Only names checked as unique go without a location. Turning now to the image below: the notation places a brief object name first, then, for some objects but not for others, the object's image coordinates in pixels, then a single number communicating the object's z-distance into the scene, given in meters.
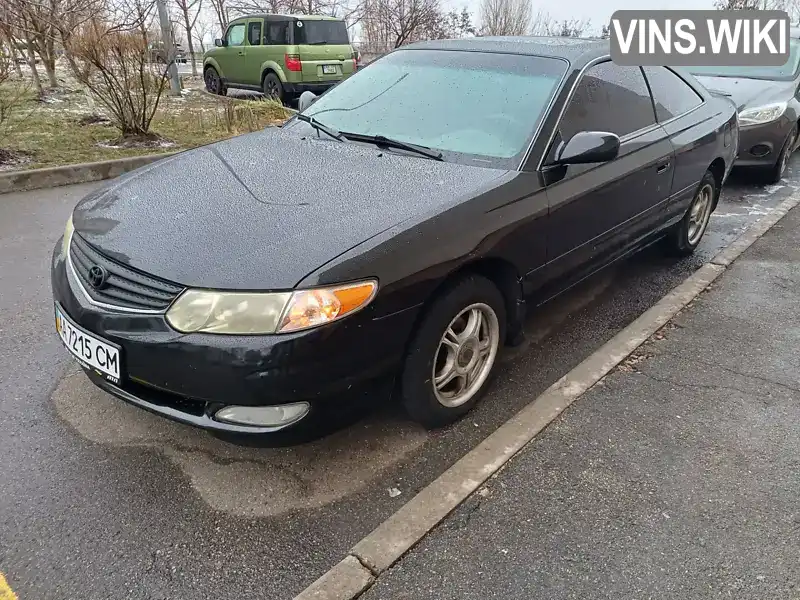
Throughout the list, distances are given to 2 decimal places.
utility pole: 11.23
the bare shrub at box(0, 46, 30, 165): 6.62
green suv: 12.12
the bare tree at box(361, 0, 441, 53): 19.22
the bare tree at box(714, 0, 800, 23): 22.12
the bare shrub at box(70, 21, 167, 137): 7.16
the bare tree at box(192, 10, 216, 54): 21.24
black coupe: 2.12
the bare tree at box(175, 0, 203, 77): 17.13
